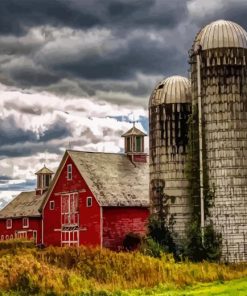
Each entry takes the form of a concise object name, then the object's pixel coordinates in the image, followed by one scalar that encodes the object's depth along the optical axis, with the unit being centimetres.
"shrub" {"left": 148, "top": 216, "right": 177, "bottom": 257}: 3388
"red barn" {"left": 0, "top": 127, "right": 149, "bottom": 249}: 4403
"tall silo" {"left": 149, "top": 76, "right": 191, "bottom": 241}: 3419
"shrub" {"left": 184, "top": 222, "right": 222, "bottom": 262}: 3152
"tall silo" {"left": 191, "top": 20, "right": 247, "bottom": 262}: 3164
